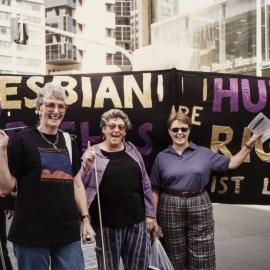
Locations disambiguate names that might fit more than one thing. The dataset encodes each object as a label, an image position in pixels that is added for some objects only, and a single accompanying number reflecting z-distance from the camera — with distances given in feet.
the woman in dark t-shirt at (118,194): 12.97
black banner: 15.25
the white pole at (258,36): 50.26
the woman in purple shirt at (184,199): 14.11
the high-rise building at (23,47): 231.50
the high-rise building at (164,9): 61.09
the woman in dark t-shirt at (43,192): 10.96
